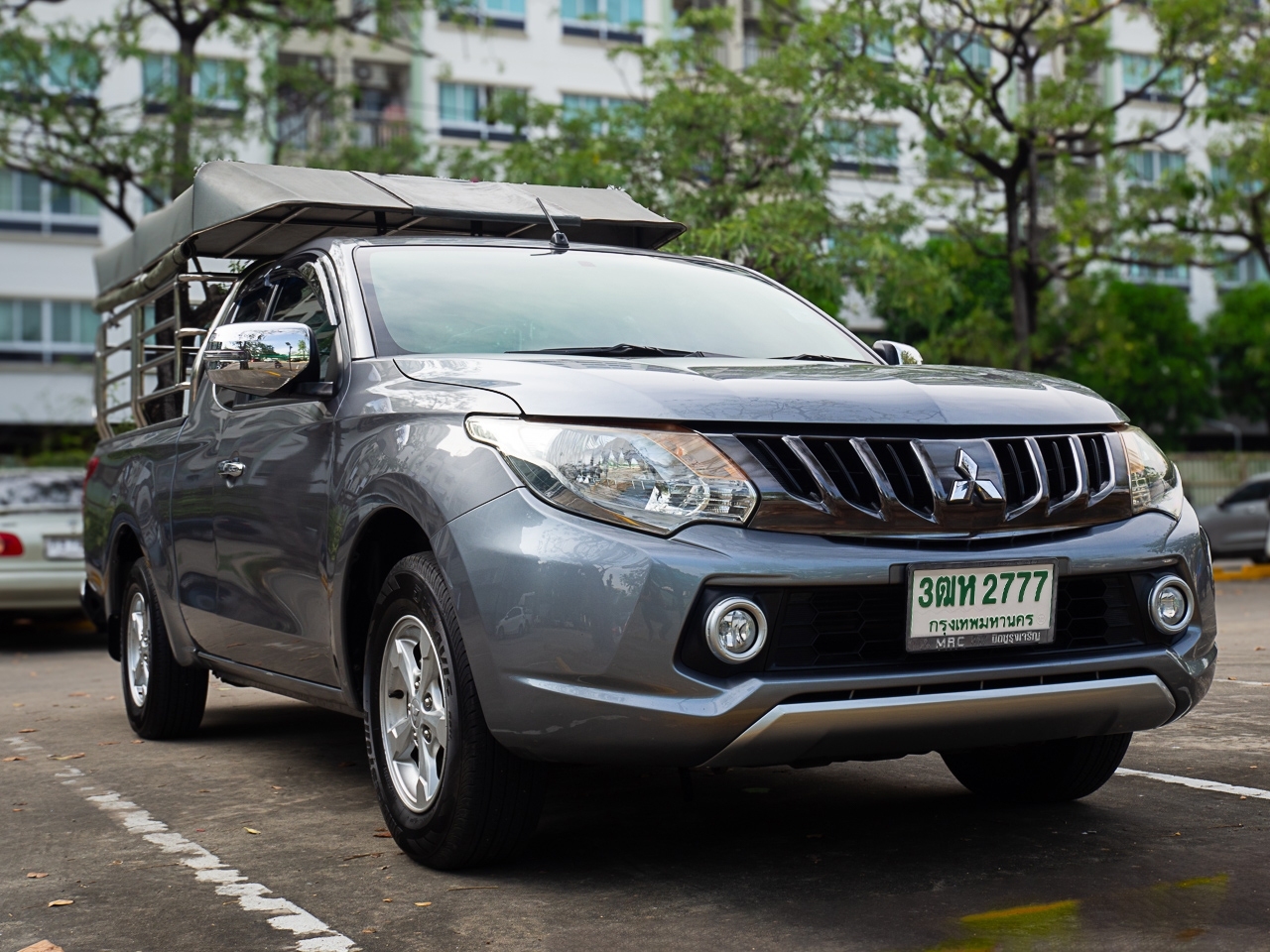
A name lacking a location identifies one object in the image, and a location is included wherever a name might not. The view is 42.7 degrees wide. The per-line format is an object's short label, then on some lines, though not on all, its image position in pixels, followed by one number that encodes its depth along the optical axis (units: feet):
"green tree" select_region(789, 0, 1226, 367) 70.49
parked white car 39.75
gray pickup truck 12.10
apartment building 120.57
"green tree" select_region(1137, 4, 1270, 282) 71.92
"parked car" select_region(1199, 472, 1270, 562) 75.10
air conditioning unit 135.95
